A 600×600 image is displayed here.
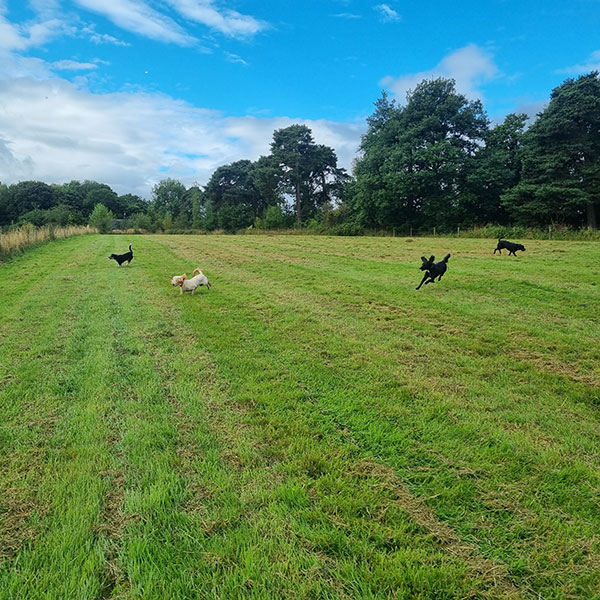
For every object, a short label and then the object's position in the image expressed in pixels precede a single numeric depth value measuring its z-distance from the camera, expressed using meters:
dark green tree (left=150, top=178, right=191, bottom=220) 80.00
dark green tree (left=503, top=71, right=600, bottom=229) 29.48
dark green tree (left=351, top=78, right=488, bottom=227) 37.78
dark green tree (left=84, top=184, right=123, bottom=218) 86.88
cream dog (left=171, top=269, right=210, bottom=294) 8.51
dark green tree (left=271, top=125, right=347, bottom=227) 53.78
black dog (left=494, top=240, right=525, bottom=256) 15.59
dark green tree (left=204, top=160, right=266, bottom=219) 65.81
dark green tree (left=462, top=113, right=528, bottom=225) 36.28
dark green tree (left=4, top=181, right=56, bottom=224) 78.88
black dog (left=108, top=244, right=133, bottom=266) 13.29
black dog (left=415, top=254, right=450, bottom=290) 9.08
